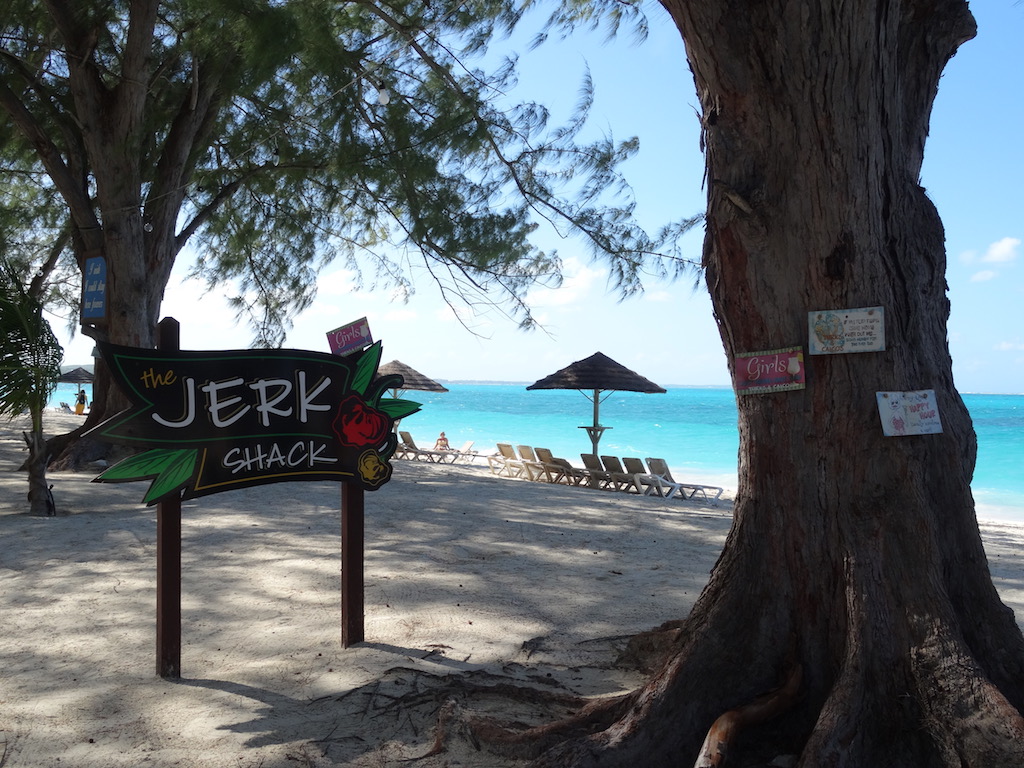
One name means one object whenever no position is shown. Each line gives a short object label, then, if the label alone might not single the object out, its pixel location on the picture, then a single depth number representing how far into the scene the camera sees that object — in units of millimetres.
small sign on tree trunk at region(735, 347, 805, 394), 2697
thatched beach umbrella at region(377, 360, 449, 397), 18936
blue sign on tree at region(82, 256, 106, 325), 8633
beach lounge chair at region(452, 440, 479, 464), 19312
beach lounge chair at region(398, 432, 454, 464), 18719
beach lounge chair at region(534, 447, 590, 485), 13664
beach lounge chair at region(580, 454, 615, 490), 13234
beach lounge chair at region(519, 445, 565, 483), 14312
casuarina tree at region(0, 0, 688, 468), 7145
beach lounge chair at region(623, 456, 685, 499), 12383
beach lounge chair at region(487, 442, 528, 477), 15930
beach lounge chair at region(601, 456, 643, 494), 12859
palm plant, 6379
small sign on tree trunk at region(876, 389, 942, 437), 2613
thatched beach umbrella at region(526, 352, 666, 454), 14305
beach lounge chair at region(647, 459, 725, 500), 12906
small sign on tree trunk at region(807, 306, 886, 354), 2633
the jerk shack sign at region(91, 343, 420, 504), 3182
